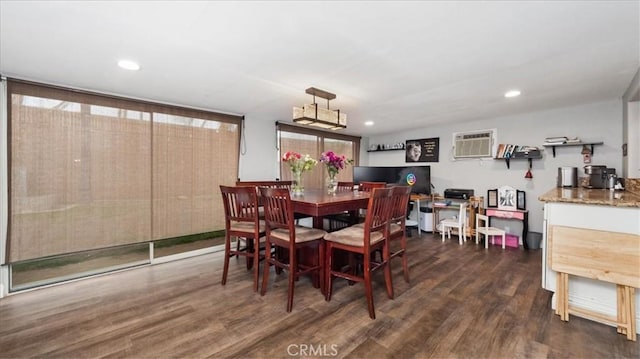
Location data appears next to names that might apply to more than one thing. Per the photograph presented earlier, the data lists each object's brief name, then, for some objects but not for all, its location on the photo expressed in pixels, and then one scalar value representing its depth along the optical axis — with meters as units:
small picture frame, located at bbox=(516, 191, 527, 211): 4.25
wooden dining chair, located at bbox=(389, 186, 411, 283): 2.40
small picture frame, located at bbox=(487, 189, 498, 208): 4.48
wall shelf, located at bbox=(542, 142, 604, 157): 3.68
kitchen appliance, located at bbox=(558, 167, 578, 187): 3.62
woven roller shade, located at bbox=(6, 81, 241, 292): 2.62
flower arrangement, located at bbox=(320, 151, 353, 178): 3.09
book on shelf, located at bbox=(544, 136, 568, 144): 3.79
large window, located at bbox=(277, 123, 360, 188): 4.81
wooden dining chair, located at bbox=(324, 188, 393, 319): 2.11
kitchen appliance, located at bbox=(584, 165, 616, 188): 3.22
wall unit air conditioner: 4.65
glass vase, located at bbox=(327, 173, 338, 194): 3.24
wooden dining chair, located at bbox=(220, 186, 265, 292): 2.56
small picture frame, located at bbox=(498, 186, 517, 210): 4.29
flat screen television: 5.16
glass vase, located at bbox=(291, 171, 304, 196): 3.06
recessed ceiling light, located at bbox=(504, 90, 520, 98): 3.07
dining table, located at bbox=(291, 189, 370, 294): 2.22
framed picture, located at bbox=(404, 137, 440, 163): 5.37
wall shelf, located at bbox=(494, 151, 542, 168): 4.07
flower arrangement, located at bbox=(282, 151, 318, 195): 3.00
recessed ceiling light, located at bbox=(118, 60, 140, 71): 2.25
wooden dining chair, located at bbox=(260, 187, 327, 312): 2.21
